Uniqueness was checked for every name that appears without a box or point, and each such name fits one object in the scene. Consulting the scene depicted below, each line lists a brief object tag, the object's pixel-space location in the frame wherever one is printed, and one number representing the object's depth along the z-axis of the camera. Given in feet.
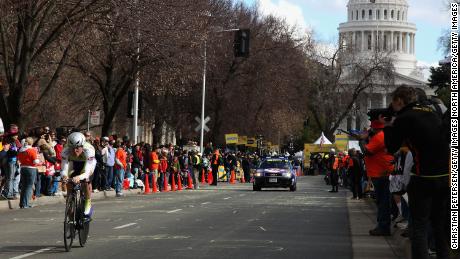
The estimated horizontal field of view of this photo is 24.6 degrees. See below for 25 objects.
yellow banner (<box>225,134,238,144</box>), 217.15
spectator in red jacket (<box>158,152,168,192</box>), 137.90
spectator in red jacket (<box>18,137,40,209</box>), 85.31
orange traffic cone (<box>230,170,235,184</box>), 198.70
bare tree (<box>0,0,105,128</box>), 104.78
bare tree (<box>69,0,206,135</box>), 108.88
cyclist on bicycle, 48.98
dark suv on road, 143.54
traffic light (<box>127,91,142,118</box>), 140.05
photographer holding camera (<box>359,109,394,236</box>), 56.18
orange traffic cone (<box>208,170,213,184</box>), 185.94
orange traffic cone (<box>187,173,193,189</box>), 150.52
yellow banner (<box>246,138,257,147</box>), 244.91
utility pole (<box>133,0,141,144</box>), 136.41
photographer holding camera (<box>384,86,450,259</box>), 32.12
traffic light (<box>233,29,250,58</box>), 134.92
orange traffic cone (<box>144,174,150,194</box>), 128.06
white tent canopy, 291.58
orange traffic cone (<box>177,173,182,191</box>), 143.32
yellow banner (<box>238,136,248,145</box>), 234.66
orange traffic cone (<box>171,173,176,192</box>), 140.97
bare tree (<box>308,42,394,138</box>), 329.93
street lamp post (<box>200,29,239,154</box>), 189.06
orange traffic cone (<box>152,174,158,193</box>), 131.75
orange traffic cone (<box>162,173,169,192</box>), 139.97
